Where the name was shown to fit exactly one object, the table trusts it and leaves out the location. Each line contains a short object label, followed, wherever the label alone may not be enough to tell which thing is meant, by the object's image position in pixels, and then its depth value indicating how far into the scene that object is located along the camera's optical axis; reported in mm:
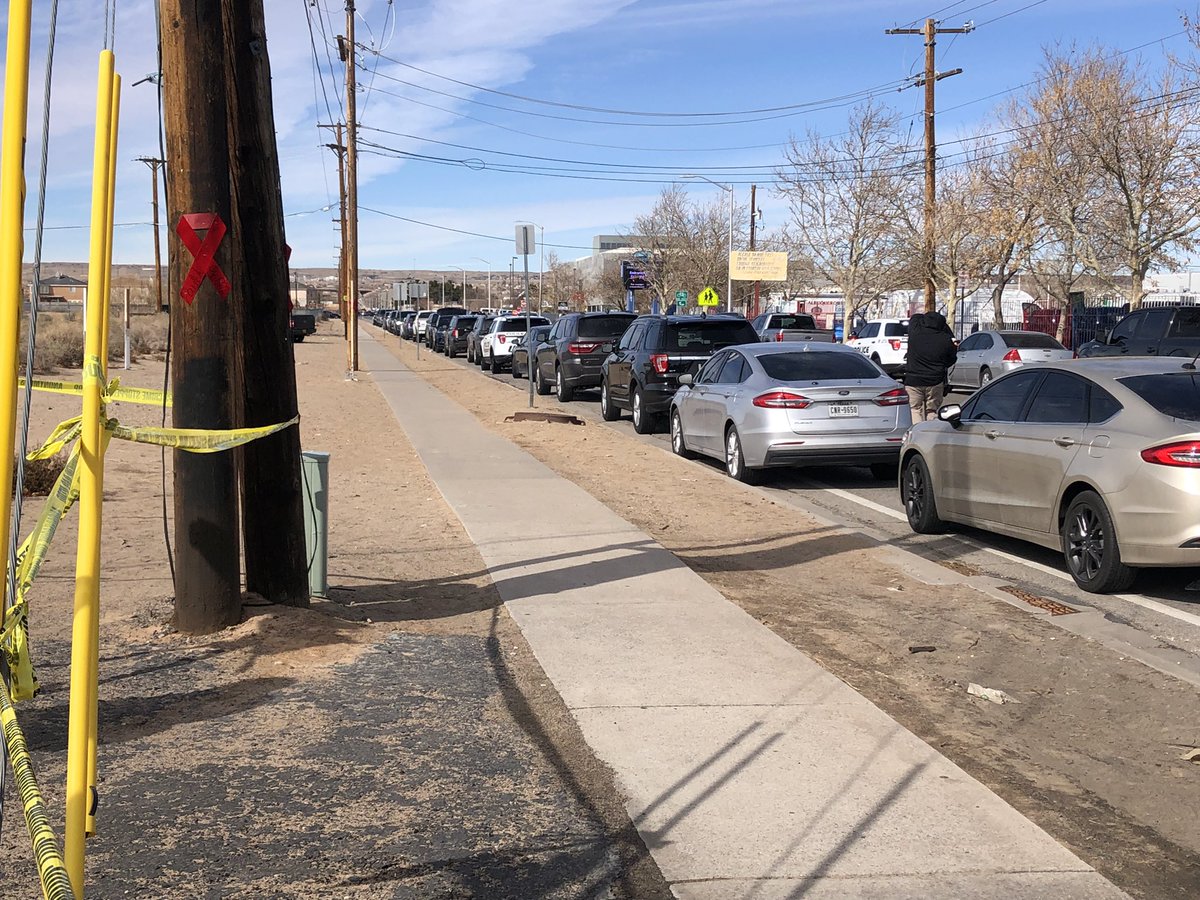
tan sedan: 7617
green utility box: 7391
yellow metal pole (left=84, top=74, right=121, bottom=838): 2576
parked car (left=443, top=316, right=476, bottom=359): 50375
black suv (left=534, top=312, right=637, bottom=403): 25594
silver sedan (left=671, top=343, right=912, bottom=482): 12906
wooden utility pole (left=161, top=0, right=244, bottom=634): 6031
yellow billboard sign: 70000
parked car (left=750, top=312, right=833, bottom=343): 38312
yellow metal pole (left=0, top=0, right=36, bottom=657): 2068
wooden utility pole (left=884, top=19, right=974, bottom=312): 35781
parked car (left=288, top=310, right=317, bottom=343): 60094
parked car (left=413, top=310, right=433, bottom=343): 61006
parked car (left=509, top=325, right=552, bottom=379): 32200
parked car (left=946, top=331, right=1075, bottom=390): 29500
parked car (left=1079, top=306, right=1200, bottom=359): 21344
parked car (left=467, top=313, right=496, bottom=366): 43062
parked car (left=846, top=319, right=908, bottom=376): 35391
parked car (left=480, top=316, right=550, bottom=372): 39094
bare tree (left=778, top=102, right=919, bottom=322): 49219
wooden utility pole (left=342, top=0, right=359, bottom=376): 34688
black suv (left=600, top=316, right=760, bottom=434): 18516
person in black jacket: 15648
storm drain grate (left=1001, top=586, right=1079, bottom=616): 7828
